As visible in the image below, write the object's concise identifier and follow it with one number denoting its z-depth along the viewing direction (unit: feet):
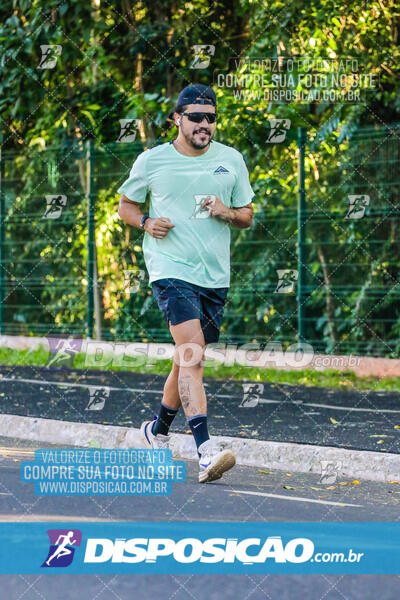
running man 33.65
